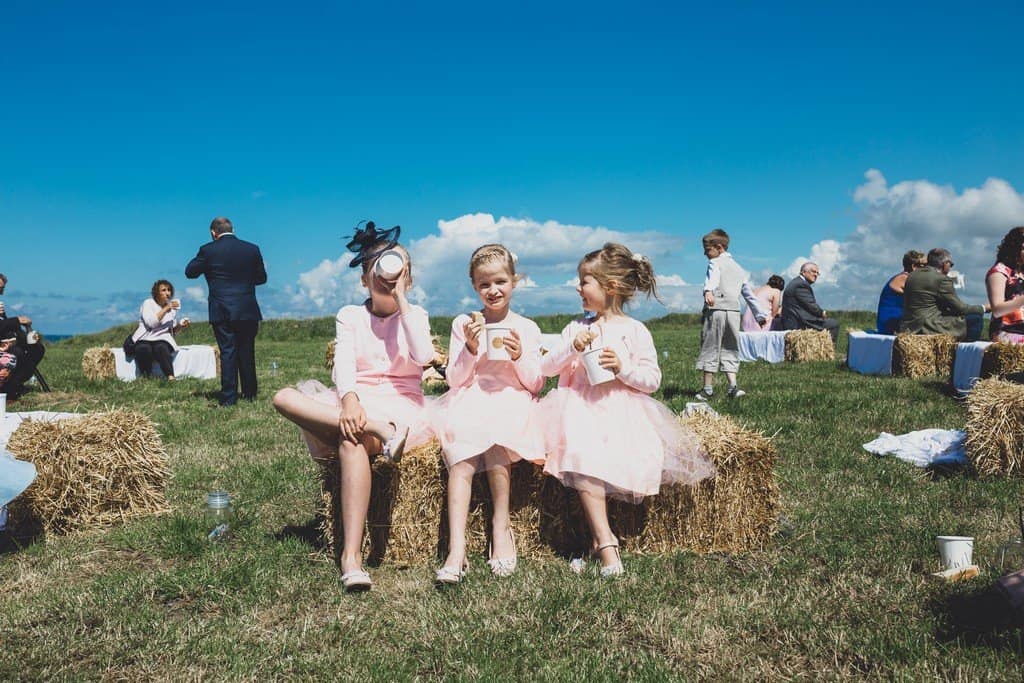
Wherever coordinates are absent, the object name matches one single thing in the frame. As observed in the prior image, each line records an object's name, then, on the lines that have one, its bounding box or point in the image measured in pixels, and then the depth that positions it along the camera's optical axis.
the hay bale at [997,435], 5.12
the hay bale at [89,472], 4.33
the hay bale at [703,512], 3.92
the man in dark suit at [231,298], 9.27
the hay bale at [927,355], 10.19
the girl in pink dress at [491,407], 3.67
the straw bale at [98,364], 11.79
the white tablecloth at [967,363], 8.24
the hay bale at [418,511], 3.83
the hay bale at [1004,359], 7.70
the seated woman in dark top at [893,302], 11.85
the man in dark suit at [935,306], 10.62
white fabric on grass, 5.60
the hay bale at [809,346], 13.79
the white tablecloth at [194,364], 12.27
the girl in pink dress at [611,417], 3.67
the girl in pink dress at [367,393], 3.65
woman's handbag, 12.06
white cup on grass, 3.46
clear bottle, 4.28
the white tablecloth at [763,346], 14.33
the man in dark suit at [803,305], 14.84
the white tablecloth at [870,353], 10.93
